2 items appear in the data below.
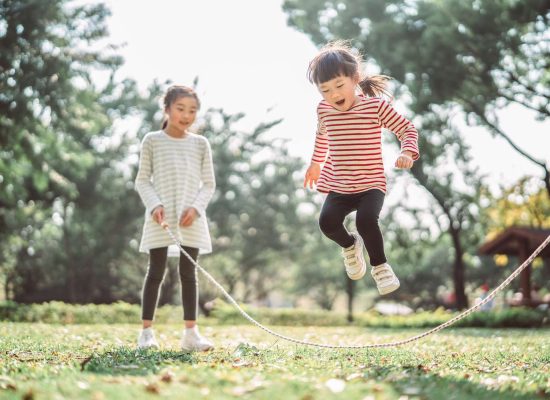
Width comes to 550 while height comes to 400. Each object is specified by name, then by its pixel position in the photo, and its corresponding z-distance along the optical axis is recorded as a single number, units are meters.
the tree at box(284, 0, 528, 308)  17.01
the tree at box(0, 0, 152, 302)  13.67
